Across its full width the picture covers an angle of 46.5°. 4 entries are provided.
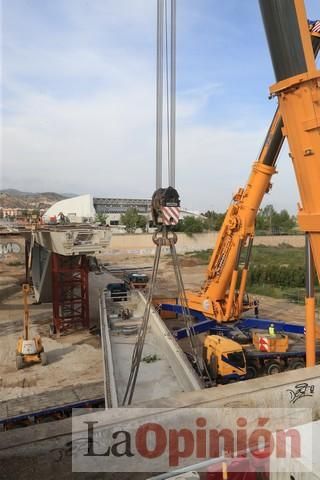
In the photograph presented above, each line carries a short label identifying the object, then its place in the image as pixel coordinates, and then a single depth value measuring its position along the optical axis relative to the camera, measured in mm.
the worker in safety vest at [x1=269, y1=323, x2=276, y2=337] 12376
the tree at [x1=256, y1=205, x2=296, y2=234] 89812
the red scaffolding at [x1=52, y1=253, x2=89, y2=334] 17469
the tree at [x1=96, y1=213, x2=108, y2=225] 75856
